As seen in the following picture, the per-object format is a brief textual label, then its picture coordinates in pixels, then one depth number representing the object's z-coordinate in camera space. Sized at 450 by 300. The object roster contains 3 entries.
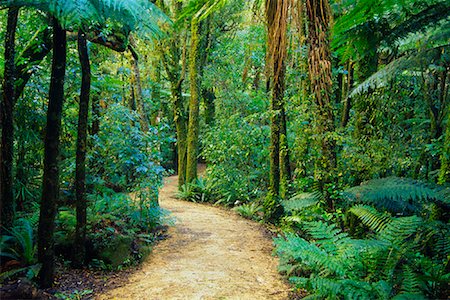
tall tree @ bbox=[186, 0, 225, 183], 11.58
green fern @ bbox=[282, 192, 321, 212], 4.90
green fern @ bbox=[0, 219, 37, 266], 4.20
